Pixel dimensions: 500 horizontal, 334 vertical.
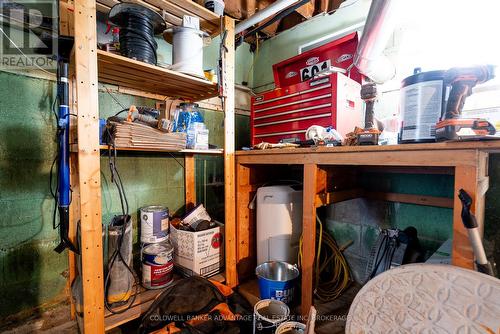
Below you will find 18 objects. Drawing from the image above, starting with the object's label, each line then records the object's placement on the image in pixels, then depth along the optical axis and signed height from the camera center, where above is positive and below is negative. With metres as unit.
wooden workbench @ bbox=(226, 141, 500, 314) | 0.70 -0.08
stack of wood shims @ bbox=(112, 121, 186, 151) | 1.03 +0.11
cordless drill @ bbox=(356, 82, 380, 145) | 0.94 +0.20
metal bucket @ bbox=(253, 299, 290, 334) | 0.99 -0.71
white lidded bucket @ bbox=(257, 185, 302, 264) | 1.38 -0.37
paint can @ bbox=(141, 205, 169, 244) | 1.37 -0.39
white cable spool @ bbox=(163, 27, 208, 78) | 1.18 +0.58
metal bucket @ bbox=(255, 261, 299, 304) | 1.18 -0.65
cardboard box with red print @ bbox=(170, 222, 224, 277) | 1.35 -0.55
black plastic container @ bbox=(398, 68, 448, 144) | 0.77 +0.20
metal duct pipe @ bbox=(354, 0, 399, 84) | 1.03 +0.59
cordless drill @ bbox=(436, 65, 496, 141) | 0.67 +0.16
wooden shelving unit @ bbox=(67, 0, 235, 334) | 0.88 +0.28
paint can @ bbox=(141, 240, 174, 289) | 1.27 -0.59
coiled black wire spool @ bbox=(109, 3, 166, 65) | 1.03 +0.61
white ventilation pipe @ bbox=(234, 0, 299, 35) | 1.46 +1.00
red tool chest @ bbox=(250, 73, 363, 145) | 1.29 +0.33
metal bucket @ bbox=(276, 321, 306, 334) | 0.95 -0.70
